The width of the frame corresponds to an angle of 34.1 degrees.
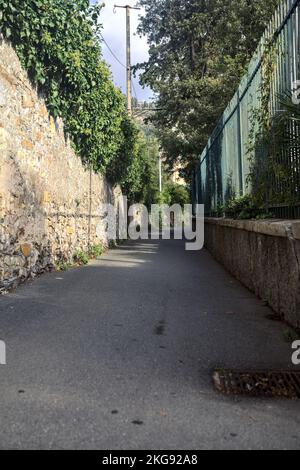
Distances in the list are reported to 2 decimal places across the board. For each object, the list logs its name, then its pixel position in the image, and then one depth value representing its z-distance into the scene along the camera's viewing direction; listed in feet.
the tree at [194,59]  59.26
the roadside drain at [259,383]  10.25
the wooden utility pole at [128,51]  86.07
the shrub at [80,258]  33.82
